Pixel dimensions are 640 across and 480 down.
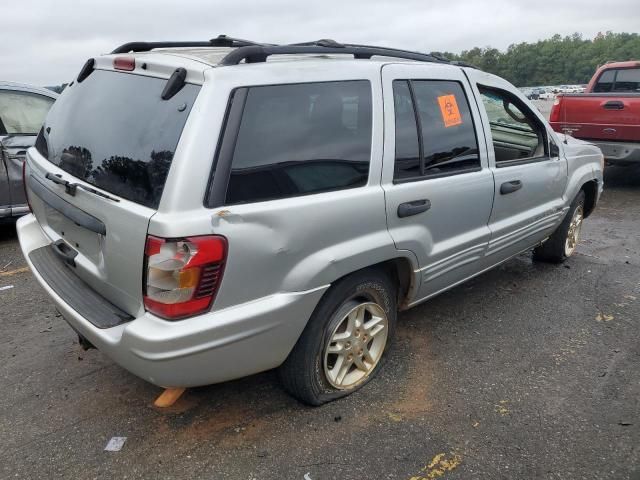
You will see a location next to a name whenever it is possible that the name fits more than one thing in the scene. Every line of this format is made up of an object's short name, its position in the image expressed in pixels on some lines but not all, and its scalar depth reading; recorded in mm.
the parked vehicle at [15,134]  5324
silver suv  2117
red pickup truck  7168
